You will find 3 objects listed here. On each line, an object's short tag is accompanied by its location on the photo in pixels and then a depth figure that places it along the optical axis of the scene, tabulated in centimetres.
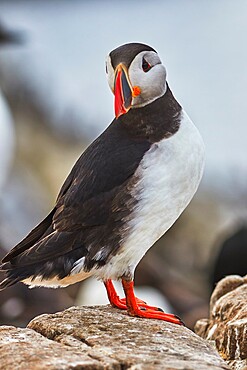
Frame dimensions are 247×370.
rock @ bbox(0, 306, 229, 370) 381
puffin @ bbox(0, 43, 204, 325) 395
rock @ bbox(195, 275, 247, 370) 398
